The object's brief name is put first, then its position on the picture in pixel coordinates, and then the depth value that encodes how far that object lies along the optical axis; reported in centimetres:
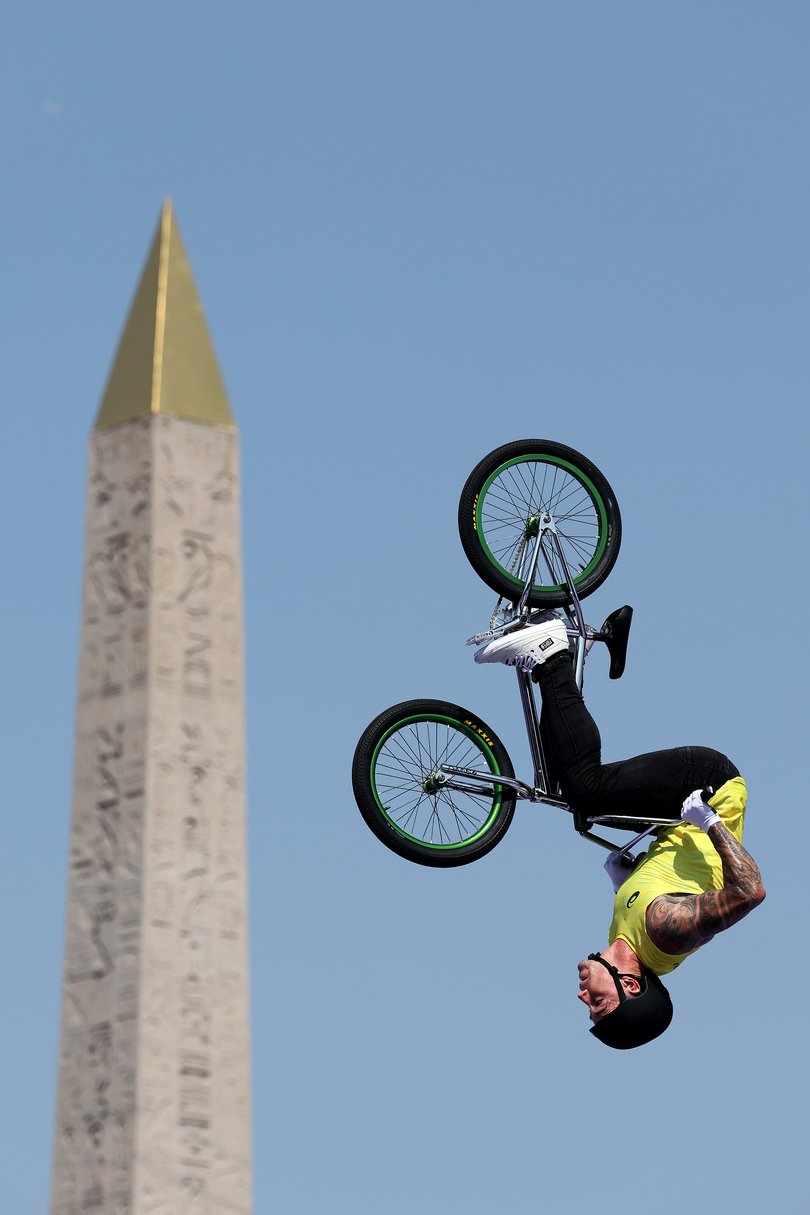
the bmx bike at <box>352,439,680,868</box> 2105
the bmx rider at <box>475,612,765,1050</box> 2064
